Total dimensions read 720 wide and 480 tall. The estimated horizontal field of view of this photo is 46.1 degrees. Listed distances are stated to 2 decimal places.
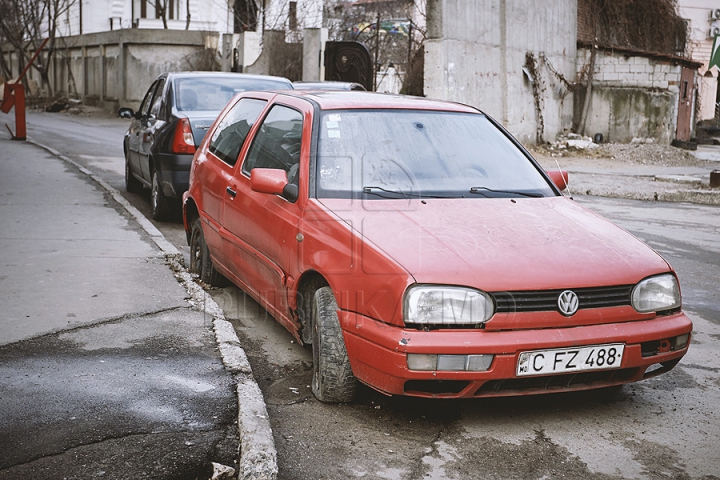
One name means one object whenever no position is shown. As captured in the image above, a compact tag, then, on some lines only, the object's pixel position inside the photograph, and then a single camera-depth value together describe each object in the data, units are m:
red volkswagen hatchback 3.64
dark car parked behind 8.80
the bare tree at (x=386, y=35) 21.00
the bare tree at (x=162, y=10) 36.97
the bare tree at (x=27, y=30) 41.28
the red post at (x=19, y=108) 19.66
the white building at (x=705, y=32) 36.03
